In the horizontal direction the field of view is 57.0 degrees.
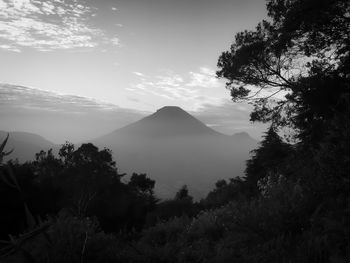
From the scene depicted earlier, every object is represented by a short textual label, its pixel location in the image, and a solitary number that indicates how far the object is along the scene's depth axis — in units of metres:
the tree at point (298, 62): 12.76
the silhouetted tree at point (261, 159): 30.22
